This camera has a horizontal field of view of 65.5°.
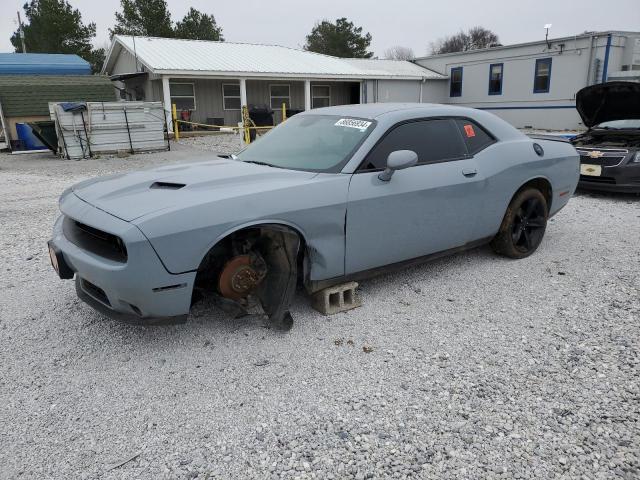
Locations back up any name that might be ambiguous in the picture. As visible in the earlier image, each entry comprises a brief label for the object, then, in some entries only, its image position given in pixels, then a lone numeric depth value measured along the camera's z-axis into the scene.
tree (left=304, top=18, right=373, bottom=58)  48.49
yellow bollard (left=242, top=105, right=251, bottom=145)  16.70
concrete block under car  3.70
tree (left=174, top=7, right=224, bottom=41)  39.72
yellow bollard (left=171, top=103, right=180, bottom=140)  18.41
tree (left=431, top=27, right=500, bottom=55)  66.69
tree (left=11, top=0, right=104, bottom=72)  37.66
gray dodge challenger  2.89
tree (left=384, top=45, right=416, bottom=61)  72.29
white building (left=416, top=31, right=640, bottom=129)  18.39
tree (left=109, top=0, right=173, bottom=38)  37.34
